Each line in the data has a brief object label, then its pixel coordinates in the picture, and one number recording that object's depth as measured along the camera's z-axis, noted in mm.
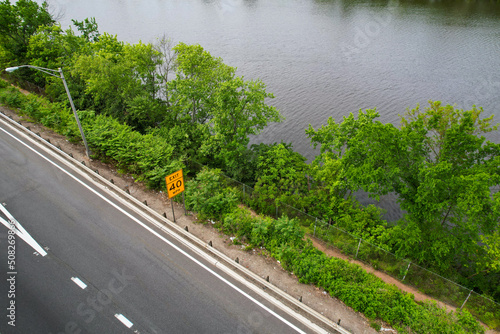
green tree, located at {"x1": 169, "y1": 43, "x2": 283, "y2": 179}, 21984
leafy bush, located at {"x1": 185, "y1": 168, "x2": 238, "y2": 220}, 17141
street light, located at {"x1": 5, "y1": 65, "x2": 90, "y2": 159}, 20072
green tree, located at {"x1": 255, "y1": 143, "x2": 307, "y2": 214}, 19734
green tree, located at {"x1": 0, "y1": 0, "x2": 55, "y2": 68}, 33344
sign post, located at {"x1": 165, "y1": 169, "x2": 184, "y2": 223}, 15184
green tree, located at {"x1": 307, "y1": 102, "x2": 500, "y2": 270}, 14578
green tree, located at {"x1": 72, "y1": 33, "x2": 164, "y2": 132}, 26766
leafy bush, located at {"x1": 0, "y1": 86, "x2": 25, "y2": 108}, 26469
